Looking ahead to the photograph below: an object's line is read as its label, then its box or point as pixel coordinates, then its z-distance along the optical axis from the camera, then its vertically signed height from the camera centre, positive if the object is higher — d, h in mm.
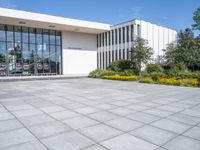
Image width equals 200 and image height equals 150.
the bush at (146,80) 15930 -820
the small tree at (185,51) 22359 +2617
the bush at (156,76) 16862 -474
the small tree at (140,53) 21234 +2292
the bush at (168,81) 14314 -836
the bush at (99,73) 23059 -234
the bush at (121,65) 24609 +891
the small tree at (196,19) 24377 +7337
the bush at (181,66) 20725 +617
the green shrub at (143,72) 20991 -165
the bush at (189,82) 13413 -873
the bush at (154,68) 22500 +421
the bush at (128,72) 21828 -163
